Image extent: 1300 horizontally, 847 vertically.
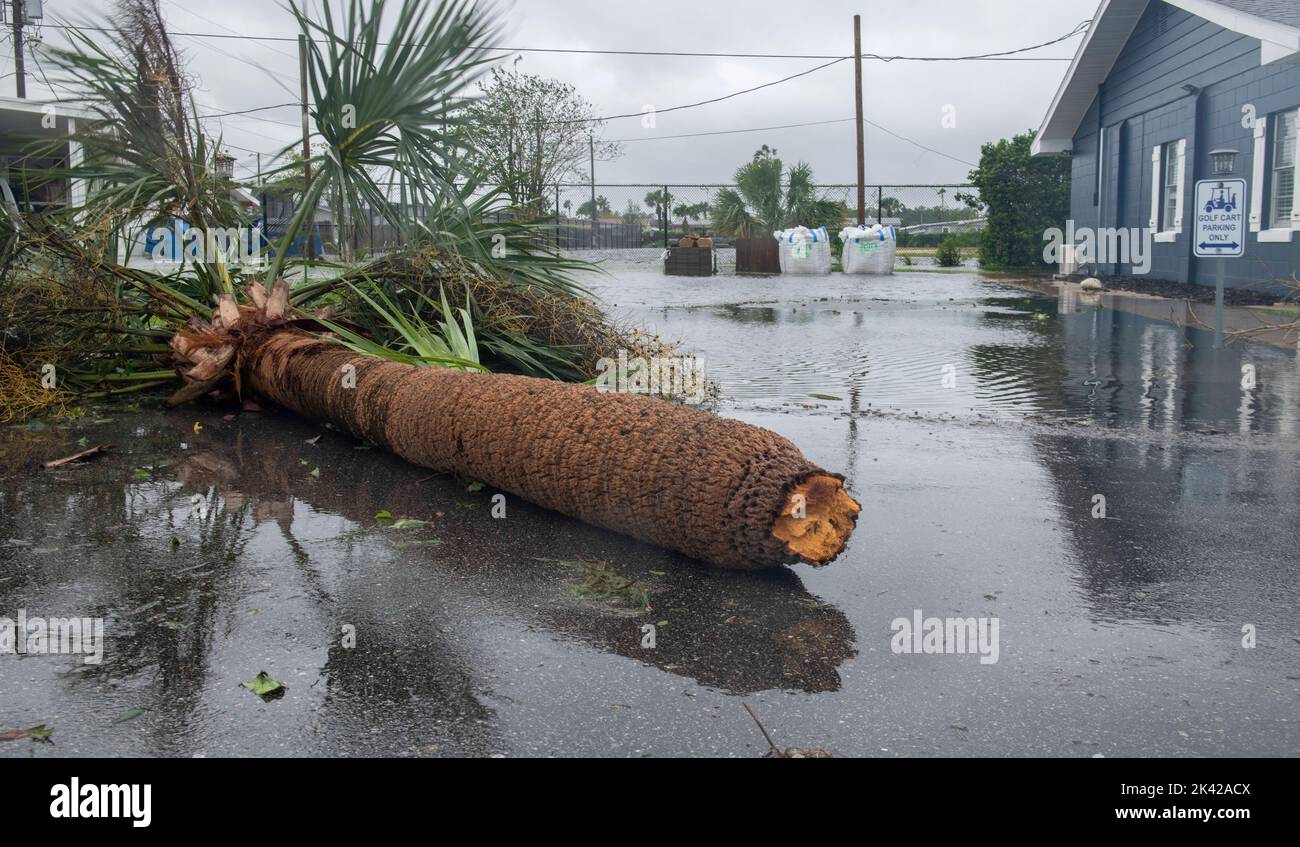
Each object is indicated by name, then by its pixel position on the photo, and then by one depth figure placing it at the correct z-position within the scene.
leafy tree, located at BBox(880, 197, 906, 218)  46.44
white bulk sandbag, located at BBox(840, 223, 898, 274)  28.98
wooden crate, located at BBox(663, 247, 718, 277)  29.11
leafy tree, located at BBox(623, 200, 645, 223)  47.09
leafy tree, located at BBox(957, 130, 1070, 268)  30.25
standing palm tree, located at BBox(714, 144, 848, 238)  37.59
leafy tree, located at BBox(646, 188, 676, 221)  45.62
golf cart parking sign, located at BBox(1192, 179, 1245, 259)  12.02
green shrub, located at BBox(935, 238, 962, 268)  33.97
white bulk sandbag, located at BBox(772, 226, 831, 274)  28.86
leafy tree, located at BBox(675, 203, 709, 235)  47.38
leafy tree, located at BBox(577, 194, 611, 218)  48.16
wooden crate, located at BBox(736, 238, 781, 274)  31.23
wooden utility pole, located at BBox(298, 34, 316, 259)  7.43
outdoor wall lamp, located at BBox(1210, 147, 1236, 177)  14.36
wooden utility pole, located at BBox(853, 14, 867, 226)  34.25
